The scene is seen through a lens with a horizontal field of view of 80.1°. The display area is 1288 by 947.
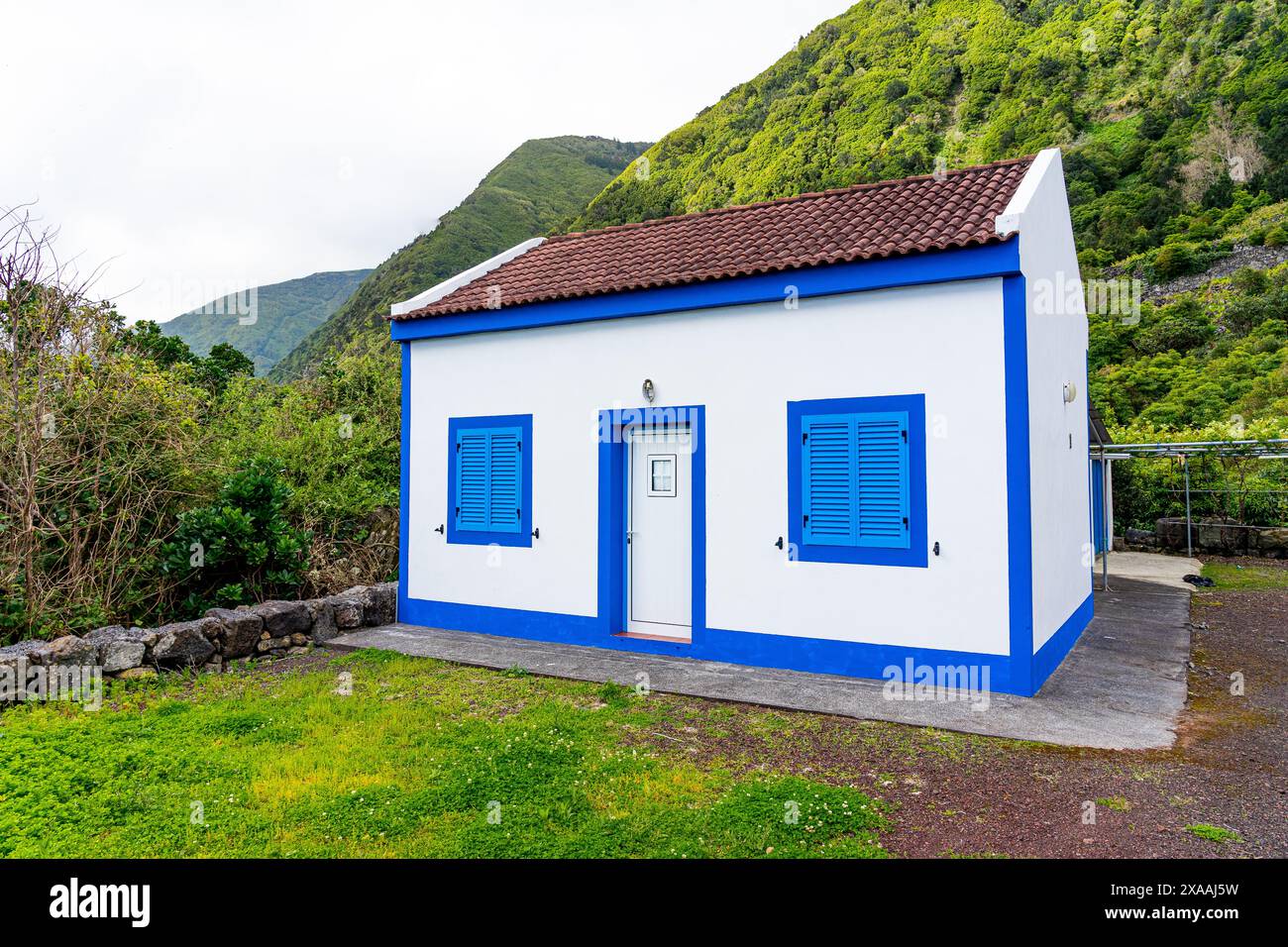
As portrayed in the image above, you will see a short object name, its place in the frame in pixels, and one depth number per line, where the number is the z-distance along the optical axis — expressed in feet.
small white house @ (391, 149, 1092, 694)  20.97
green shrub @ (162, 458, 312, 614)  26.30
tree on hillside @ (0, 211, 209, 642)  23.12
